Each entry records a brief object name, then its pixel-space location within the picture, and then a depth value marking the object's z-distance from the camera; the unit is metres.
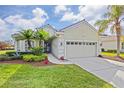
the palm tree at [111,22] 8.66
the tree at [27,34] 8.56
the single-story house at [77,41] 7.78
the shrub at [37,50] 7.73
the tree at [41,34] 8.69
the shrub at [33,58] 6.78
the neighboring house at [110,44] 14.02
